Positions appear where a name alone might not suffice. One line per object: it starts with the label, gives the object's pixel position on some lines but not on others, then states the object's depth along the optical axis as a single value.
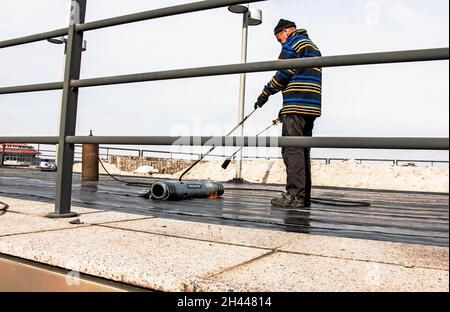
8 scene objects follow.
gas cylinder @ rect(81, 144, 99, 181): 9.15
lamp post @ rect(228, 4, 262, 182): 12.95
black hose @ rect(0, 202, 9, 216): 2.64
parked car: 15.16
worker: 4.13
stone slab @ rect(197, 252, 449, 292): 1.17
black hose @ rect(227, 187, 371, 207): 4.88
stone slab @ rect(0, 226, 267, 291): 1.31
